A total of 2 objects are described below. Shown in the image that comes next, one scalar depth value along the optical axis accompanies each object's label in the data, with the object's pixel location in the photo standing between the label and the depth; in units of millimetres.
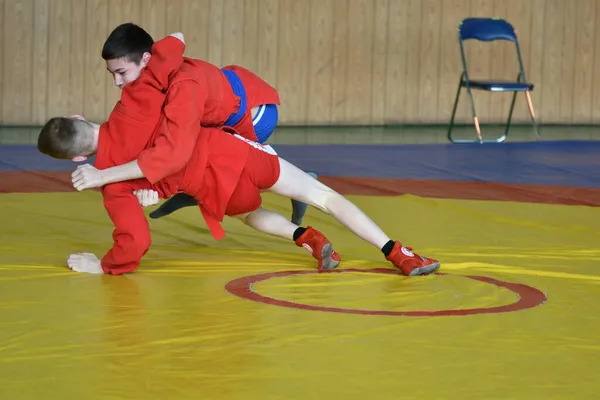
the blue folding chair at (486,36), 14159
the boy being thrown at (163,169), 5776
